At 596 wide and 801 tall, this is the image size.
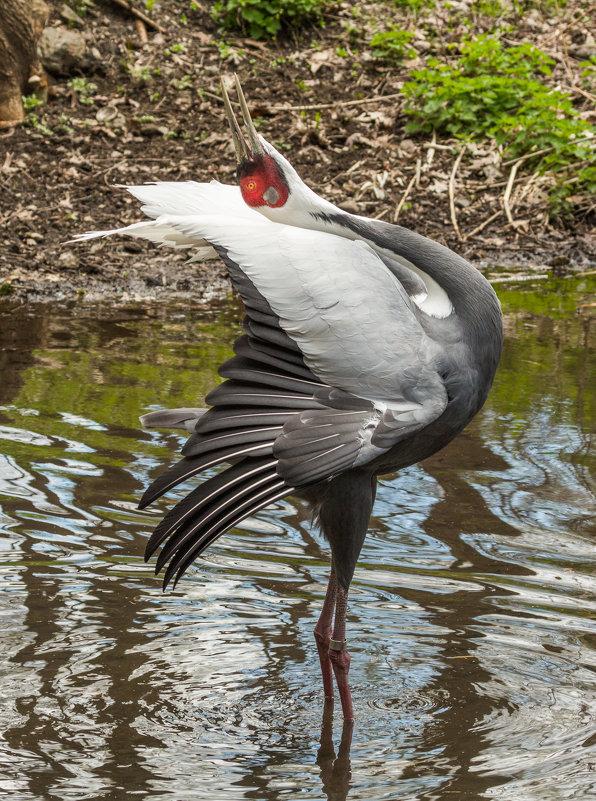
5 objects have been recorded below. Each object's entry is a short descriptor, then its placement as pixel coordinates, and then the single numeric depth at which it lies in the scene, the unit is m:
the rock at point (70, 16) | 11.70
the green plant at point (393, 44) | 11.98
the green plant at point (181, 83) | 11.40
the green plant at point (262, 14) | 12.19
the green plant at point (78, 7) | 11.85
